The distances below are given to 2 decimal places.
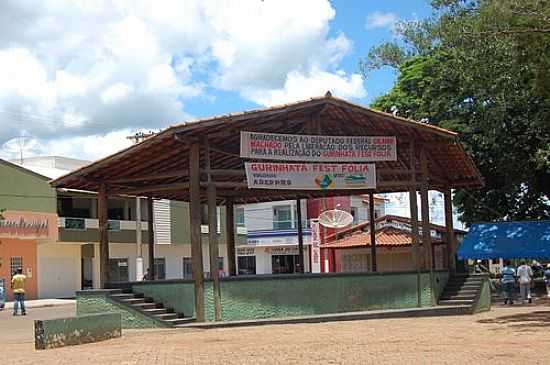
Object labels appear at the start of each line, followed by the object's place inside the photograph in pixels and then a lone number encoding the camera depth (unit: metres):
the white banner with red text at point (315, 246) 52.25
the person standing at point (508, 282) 25.92
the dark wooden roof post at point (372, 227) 25.16
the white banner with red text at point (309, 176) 19.33
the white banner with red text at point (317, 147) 19.30
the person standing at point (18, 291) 28.60
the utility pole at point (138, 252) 37.55
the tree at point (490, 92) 16.73
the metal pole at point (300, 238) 26.89
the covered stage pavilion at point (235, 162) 18.97
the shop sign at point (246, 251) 61.97
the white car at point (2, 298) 34.06
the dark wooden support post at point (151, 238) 23.98
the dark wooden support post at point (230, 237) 26.48
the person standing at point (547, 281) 30.04
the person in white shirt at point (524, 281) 26.34
